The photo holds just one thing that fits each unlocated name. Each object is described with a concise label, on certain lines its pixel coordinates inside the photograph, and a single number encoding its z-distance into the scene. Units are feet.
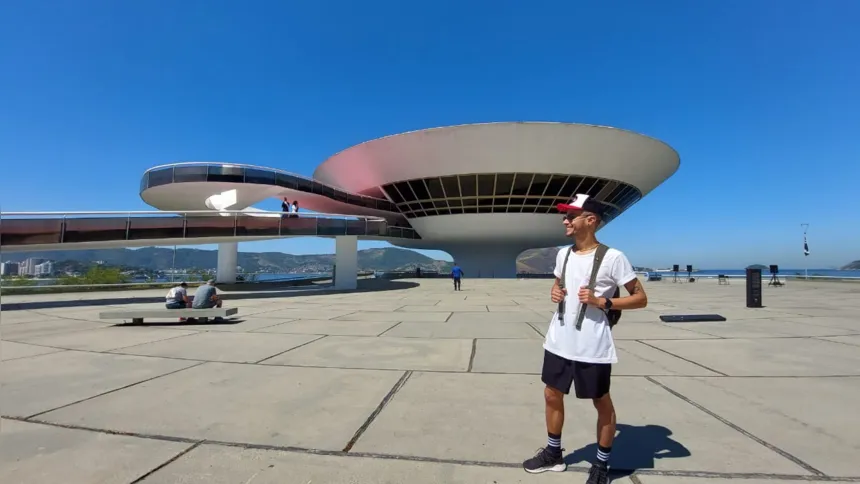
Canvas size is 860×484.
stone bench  31.22
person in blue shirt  78.79
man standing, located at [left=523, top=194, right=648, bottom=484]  8.60
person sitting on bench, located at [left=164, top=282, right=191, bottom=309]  33.94
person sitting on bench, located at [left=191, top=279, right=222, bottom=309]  34.32
